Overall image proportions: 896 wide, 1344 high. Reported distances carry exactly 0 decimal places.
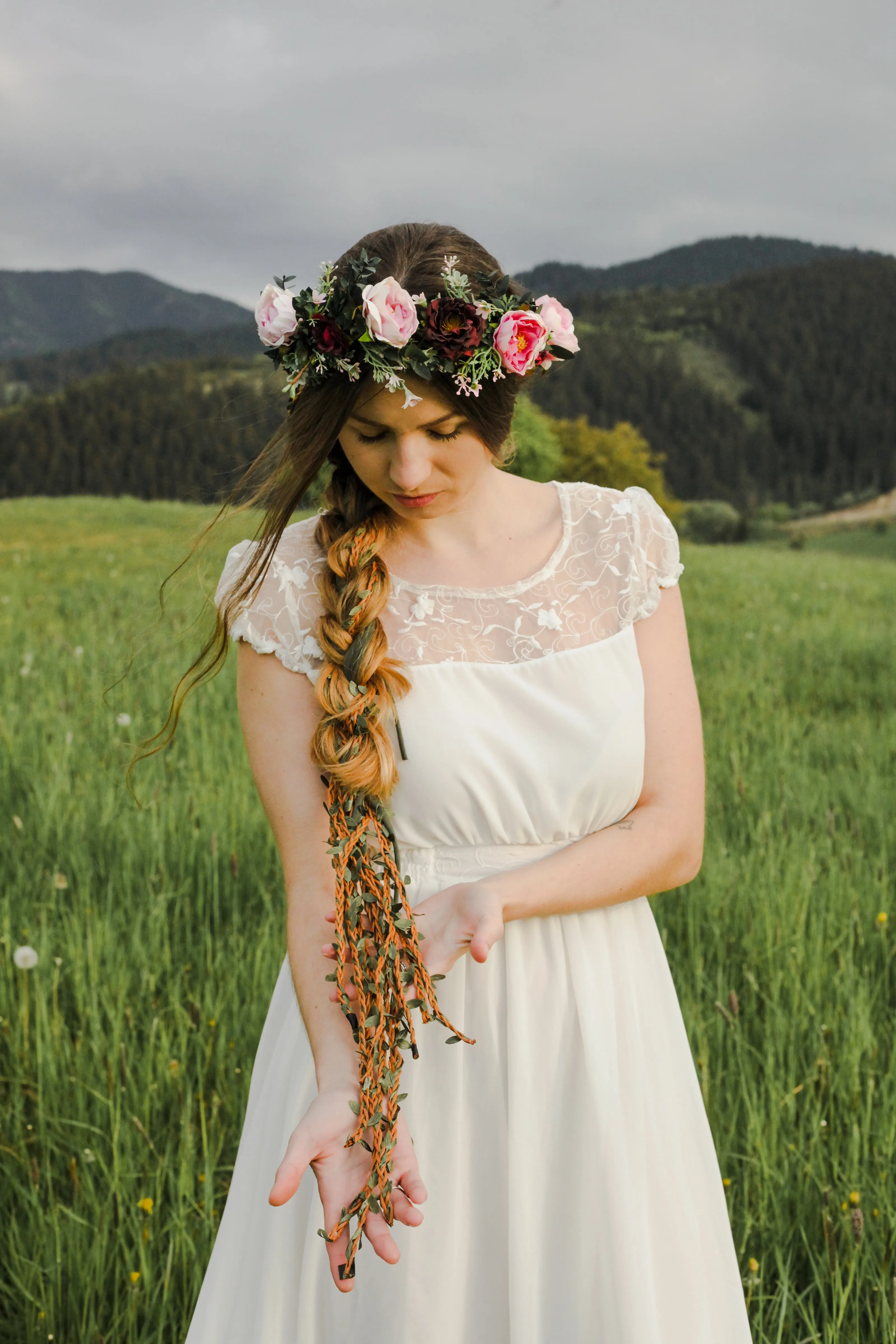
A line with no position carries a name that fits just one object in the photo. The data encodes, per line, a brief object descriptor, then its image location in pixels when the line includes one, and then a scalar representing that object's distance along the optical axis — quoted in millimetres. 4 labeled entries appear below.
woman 1580
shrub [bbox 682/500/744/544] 63531
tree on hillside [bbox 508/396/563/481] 37281
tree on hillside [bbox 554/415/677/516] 61031
